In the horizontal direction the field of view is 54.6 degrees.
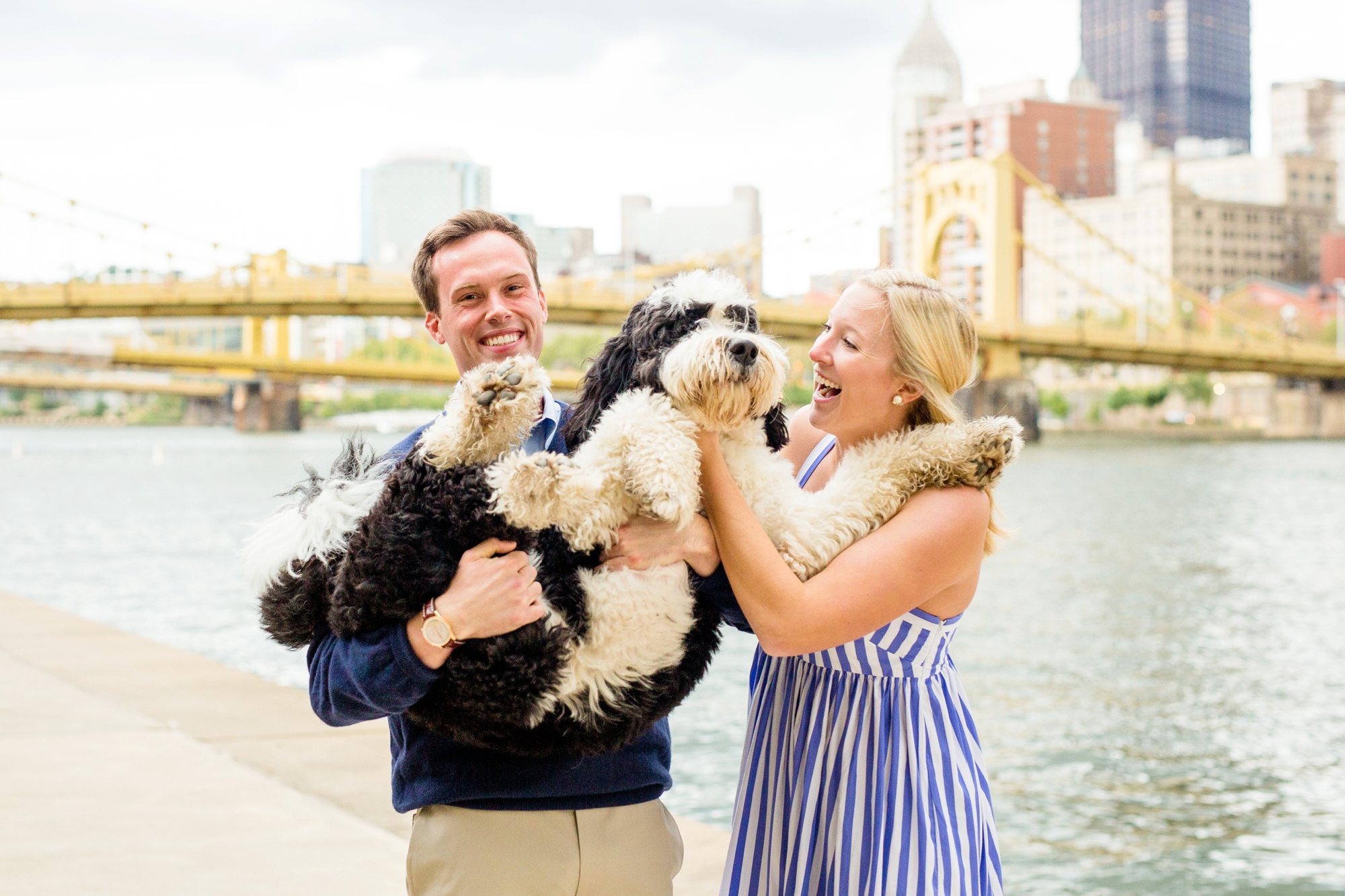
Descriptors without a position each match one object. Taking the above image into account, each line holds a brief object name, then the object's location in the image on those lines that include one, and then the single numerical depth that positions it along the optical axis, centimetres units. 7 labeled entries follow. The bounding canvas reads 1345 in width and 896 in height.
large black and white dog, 155
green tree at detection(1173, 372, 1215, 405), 5978
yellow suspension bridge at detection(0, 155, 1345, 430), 2838
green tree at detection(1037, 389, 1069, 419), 6262
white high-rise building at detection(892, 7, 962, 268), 8856
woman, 169
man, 156
